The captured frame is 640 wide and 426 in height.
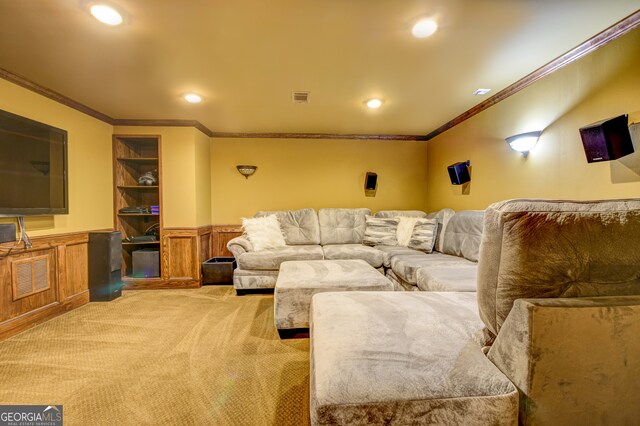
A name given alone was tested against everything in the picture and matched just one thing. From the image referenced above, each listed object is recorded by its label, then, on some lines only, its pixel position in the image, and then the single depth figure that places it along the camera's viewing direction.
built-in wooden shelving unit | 3.54
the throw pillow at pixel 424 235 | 3.23
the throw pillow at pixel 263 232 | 3.45
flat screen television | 2.13
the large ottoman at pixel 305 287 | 2.01
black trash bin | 3.59
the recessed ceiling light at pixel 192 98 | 2.77
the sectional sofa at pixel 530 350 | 0.77
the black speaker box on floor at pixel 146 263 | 3.54
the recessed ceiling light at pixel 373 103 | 2.94
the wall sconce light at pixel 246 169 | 4.17
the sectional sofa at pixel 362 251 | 2.35
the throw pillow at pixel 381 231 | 3.73
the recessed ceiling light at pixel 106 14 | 1.53
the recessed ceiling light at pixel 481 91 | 2.69
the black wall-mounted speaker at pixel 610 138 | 1.64
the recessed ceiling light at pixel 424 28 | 1.67
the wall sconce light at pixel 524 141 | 2.30
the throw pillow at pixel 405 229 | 3.59
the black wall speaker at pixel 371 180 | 4.40
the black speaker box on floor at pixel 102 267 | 3.03
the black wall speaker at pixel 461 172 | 3.36
